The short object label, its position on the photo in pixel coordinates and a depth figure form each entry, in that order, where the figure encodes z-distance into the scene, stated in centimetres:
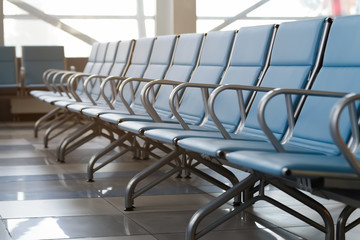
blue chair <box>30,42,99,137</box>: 680
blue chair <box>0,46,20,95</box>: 916
